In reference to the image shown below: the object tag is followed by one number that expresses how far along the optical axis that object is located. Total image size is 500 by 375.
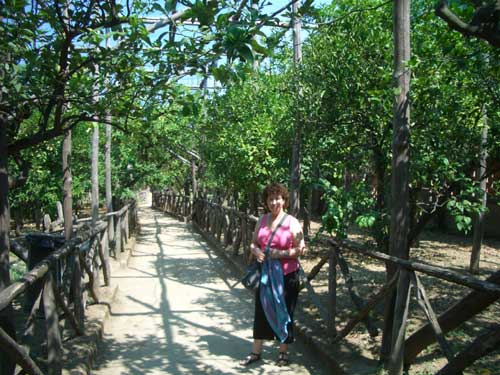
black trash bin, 5.46
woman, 4.45
